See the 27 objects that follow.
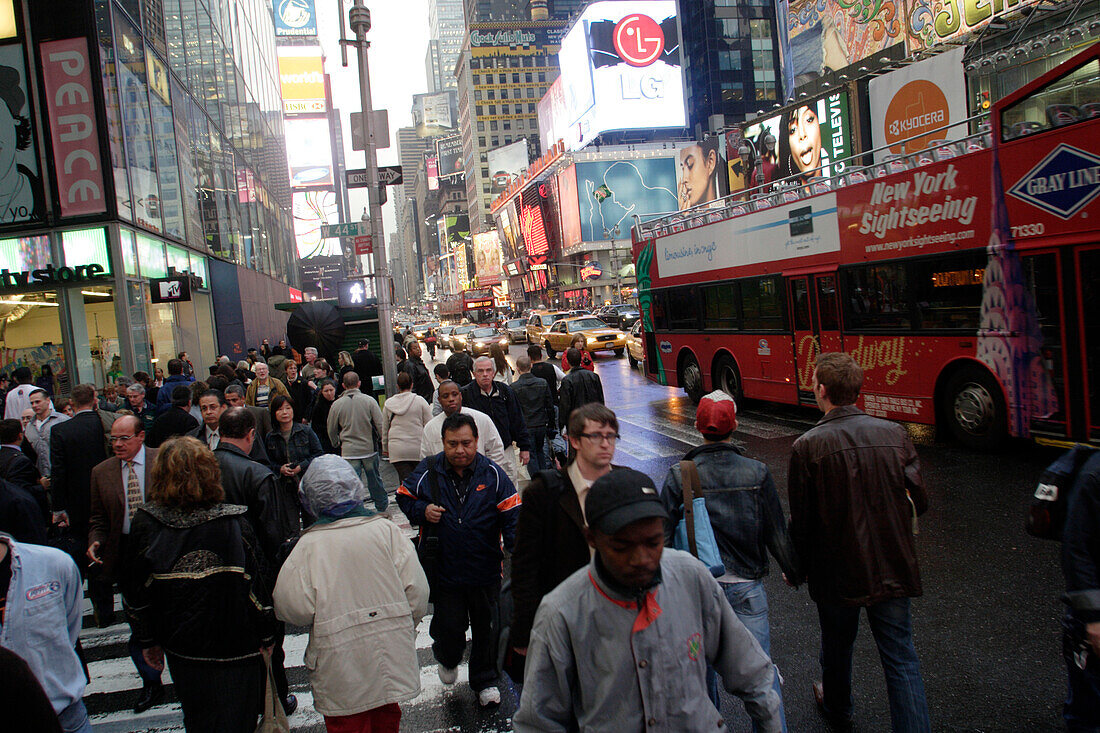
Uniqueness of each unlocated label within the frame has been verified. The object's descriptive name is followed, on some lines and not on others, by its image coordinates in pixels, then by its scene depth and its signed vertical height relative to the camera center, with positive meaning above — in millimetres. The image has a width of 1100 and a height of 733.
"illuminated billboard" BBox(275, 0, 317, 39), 108750 +49596
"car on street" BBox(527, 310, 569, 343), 36497 +181
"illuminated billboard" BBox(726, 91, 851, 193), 31797 +7811
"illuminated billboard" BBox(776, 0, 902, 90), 29938 +11651
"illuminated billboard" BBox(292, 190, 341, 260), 84312 +15201
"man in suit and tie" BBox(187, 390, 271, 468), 6566 -536
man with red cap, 3416 -969
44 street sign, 14284 +2317
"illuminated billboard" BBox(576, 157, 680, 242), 81062 +14150
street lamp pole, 13453 +2617
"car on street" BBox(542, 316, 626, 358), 28578 -530
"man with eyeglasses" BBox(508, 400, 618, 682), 3111 -887
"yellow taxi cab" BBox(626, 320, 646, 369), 23797 -1014
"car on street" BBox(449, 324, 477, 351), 37375 -35
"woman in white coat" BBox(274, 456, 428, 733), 3156 -1131
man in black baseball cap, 1964 -887
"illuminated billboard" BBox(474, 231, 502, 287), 130375 +13252
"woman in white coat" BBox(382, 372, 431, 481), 7684 -914
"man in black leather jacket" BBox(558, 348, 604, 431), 8531 -782
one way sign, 14250 +3264
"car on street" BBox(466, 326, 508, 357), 34744 -251
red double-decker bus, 7730 +193
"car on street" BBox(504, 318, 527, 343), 44000 -154
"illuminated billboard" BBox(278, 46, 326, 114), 90750 +33682
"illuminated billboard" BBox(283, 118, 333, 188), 87312 +23878
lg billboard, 81188 +28264
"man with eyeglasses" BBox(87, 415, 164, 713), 4969 -893
